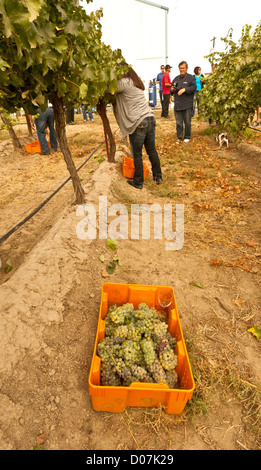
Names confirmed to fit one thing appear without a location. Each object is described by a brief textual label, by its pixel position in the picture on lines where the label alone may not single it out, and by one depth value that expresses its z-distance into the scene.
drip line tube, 3.53
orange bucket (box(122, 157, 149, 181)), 5.34
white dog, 8.05
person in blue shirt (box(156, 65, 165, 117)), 13.09
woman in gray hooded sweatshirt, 4.11
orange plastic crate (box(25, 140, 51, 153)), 8.52
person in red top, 11.03
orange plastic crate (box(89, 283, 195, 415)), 1.58
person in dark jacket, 7.52
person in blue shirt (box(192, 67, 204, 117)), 9.80
